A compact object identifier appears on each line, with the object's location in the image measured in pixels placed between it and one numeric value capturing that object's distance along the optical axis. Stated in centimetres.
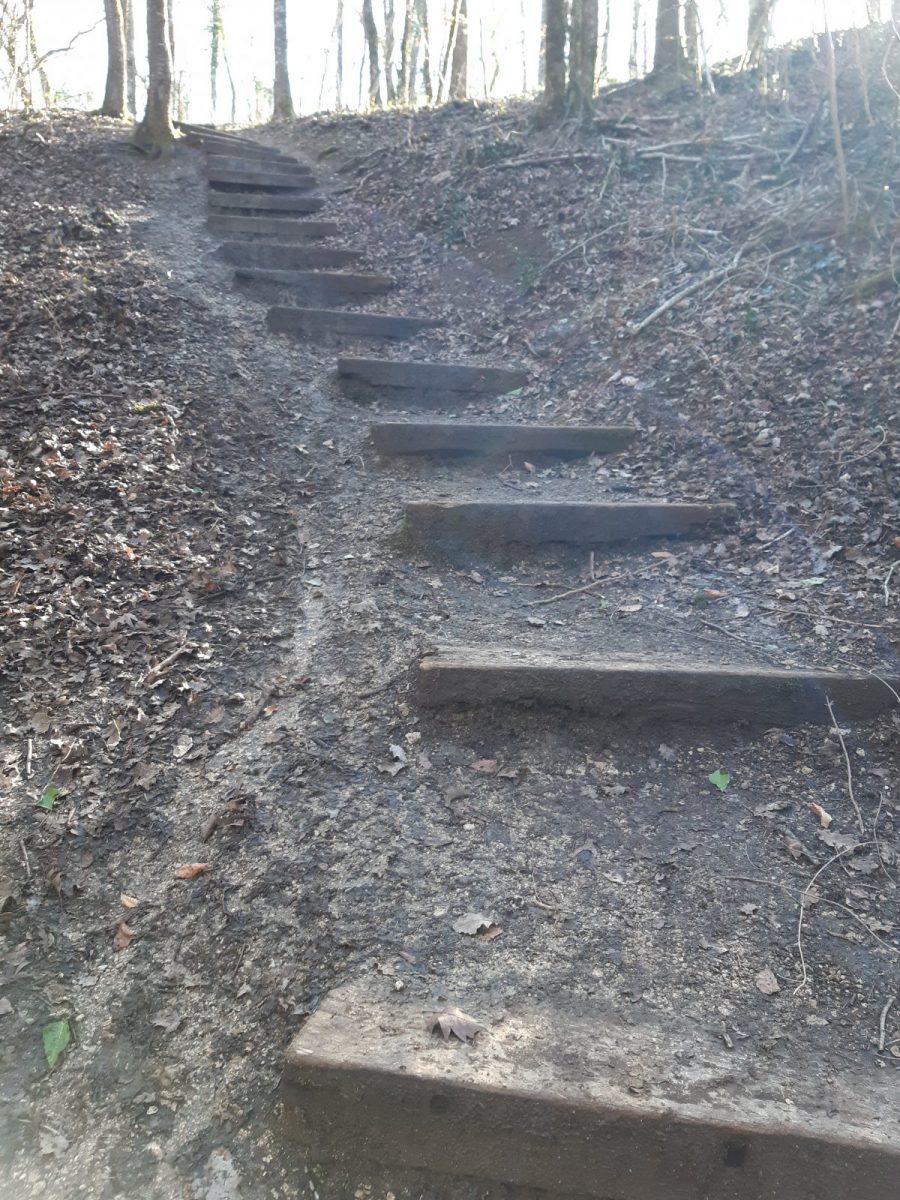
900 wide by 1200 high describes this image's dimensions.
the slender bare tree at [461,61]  1359
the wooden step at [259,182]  827
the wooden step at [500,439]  463
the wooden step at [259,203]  779
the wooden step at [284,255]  672
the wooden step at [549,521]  381
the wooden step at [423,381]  541
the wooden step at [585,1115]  166
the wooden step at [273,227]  729
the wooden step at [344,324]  594
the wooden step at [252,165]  854
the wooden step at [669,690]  278
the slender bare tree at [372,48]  1542
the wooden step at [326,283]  646
